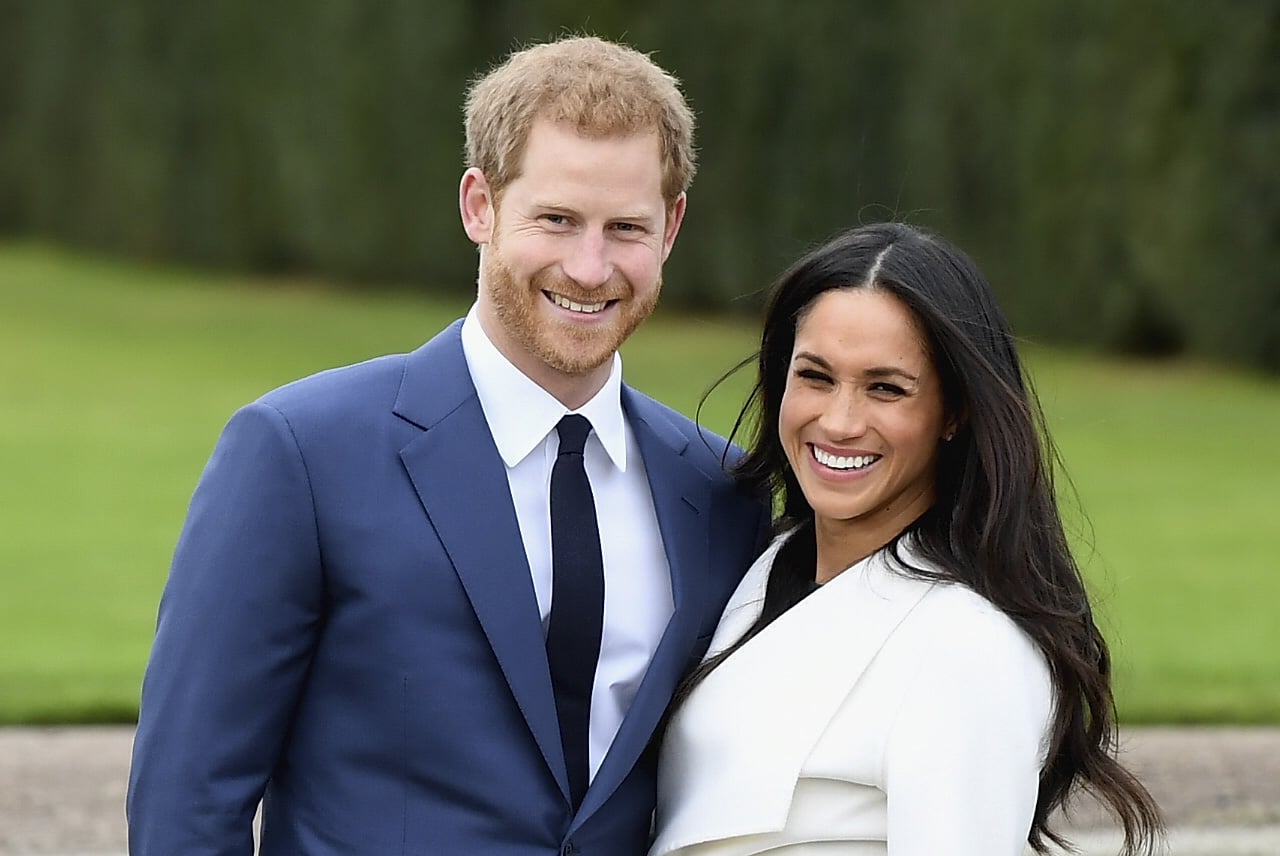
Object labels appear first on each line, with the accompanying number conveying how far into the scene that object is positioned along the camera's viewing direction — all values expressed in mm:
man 5145
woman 5180
